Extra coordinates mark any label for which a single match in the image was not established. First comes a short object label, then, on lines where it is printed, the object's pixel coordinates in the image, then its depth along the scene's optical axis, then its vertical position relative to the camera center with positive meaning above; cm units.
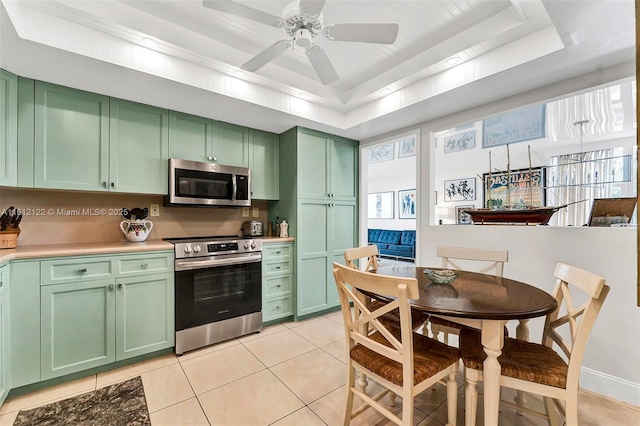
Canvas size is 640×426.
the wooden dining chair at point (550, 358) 118 -71
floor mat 164 -122
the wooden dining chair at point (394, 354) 120 -71
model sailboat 221 +0
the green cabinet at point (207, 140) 272 +76
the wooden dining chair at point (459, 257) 180 -34
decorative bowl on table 167 -38
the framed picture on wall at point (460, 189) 661 +59
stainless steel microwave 265 +29
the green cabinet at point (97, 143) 215 +59
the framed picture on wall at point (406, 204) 785 +27
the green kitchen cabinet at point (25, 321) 184 -72
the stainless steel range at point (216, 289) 245 -72
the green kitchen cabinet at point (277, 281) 300 -75
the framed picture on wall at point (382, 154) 849 +186
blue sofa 725 -79
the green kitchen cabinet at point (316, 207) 318 +8
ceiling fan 146 +106
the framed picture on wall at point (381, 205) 855 +26
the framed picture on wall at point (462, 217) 602 -8
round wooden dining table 121 -43
